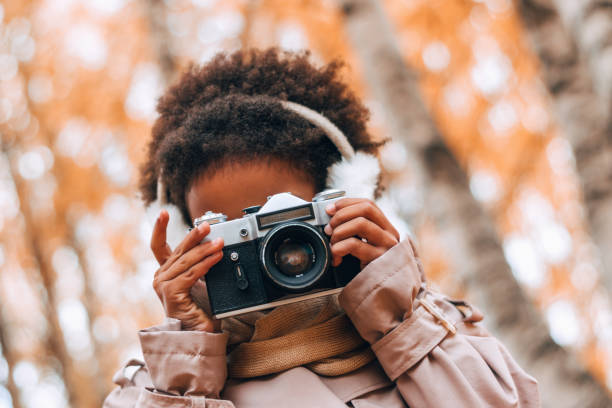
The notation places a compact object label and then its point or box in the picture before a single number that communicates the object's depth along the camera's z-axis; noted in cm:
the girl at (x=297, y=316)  107
